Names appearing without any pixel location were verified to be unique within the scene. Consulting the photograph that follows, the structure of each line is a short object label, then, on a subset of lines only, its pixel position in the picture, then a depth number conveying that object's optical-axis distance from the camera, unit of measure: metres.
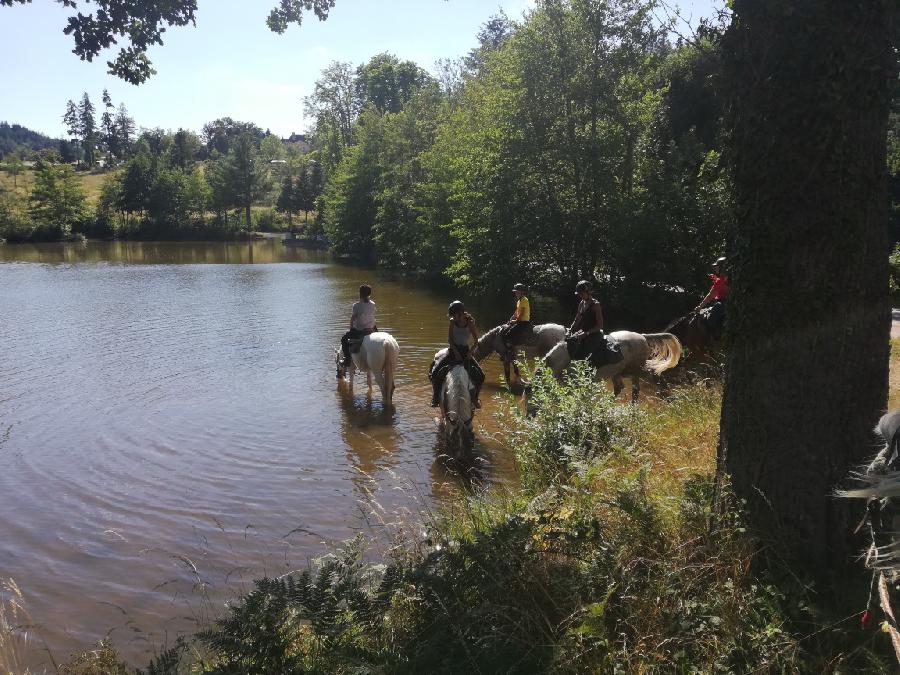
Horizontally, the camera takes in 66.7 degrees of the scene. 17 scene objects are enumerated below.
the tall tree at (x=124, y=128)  140.38
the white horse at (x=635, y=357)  11.90
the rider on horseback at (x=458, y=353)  10.34
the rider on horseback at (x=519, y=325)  13.99
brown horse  13.55
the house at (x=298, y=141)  165.06
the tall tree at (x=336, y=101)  70.00
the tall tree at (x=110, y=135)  139.00
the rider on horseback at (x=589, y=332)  11.24
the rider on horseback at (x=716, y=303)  13.21
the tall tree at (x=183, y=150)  117.56
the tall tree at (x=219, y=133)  149.88
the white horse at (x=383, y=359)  12.72
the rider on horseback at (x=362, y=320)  13.43
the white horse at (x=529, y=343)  14.11
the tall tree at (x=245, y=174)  90.38
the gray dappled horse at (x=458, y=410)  9.76
